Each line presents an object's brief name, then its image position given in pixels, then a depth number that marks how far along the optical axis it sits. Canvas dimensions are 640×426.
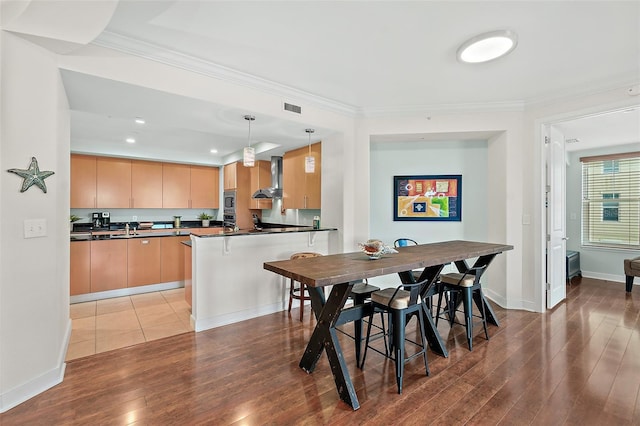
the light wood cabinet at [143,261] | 4.63
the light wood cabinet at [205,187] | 6.92
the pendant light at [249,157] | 3.16
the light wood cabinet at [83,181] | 5.59
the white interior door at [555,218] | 3.86
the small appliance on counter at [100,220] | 6.09
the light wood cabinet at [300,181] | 4.52
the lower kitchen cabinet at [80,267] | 4.20
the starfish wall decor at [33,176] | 2.03
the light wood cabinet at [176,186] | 6.52
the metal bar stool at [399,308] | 2.20
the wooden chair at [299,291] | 3.51
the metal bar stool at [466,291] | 2.89
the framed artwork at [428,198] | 4.55
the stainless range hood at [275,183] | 5.51
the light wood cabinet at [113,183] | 5.83
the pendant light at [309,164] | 3.68
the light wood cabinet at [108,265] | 4.36
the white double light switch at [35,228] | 2.05
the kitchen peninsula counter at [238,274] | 3.29
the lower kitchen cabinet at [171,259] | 4.90
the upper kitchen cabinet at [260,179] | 6.19
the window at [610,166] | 5.43
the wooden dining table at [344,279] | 2.02
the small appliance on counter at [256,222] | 6.72
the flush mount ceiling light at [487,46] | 2.36
